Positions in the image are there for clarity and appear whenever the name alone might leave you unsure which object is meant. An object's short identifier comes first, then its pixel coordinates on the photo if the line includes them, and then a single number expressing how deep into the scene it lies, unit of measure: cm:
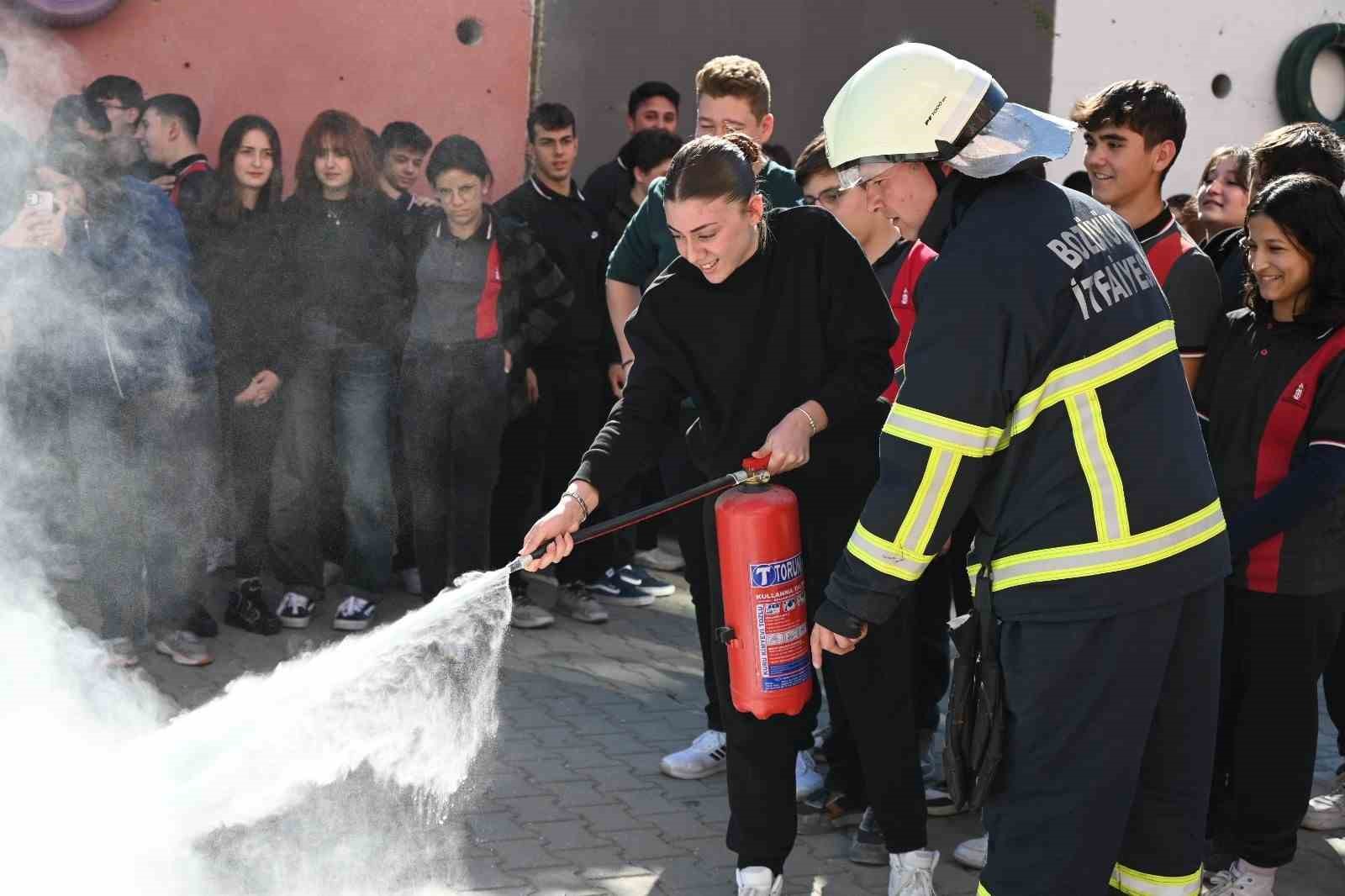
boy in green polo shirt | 527
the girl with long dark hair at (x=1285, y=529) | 418
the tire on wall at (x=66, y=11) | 720
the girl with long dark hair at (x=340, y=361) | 674
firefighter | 292
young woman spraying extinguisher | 402
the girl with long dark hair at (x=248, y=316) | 657
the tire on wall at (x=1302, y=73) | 1073
